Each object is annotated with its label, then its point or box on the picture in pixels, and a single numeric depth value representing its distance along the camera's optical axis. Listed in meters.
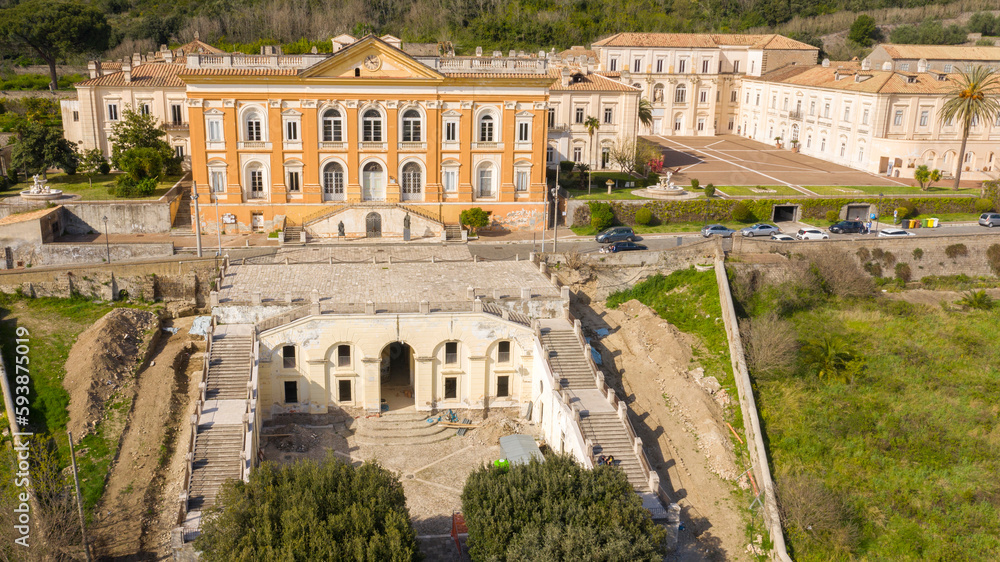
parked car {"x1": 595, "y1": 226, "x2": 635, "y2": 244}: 49.25
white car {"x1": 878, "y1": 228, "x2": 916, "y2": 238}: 51.00
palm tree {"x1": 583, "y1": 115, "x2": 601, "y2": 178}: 63.78
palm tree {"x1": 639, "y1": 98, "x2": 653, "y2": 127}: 67.31
